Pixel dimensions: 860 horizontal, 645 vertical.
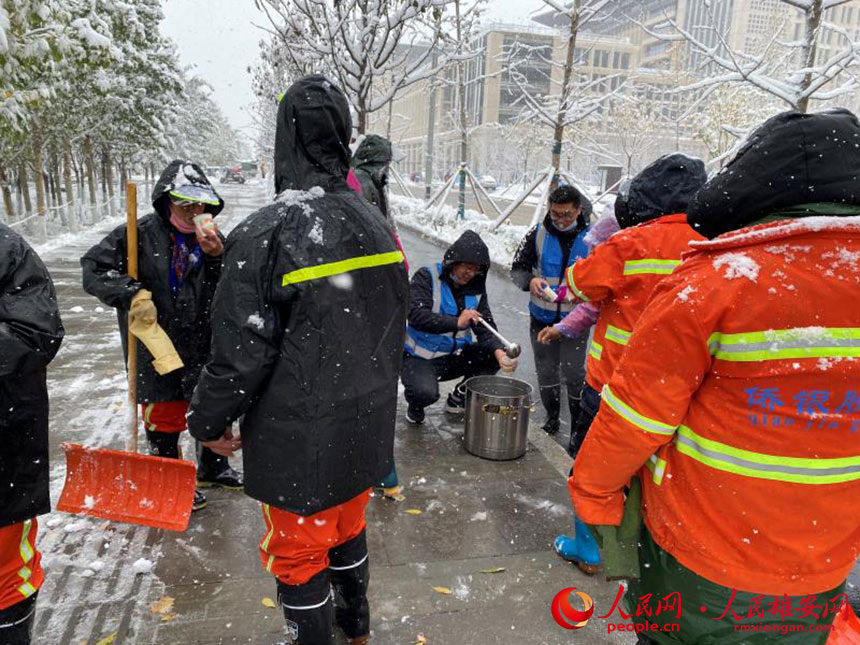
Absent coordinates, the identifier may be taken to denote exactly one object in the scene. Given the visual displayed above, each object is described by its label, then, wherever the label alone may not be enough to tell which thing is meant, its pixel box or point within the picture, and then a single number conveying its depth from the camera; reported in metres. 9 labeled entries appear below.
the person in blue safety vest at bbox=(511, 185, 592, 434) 4.37
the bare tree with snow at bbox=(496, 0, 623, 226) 10.95
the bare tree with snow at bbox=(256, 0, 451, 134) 6.74
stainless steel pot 3.97
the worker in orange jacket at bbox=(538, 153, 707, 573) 2.47
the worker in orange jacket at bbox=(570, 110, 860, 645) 1.30
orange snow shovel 2.80
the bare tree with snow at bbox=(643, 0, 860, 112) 5.79
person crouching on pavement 4.20
